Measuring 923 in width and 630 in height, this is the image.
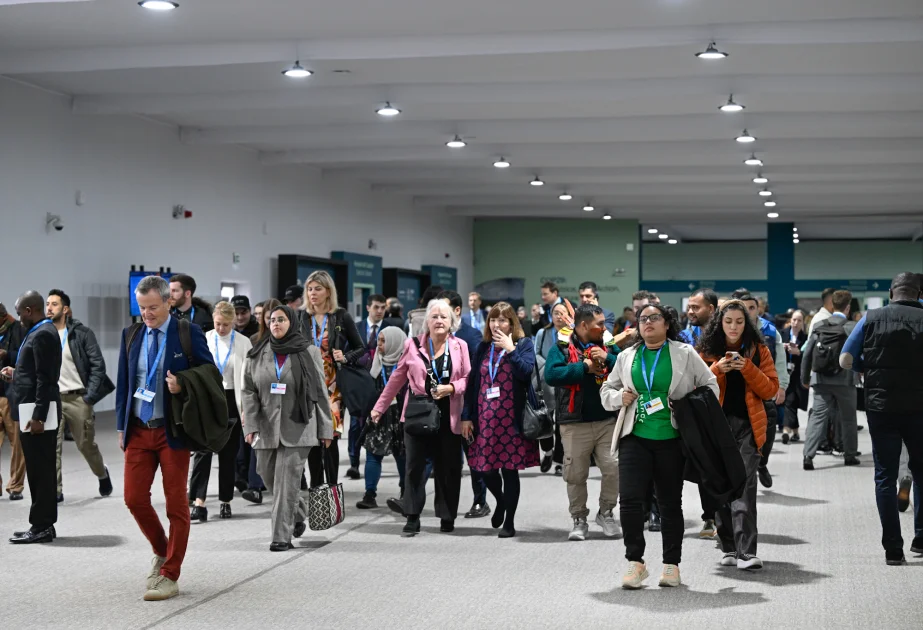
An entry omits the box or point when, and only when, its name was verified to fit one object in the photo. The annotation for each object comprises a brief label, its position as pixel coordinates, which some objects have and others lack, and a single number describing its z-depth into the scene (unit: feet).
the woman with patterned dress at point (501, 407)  24.70
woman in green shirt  19.29
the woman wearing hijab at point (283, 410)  22.67
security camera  45.52
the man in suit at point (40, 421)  23.66
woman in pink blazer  25.00
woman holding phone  21.06
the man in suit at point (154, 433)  18.74
